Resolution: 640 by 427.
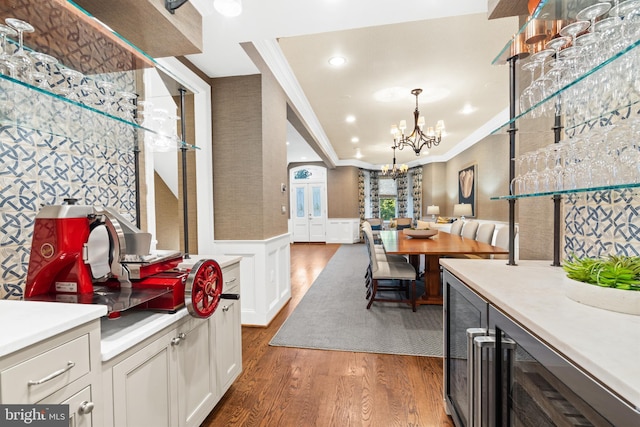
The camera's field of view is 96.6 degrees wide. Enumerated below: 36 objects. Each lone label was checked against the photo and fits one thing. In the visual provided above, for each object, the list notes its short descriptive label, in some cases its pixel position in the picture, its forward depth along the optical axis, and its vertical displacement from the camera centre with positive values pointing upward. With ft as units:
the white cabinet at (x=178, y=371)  3.14 -2.25
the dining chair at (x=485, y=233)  12.80 -1.27
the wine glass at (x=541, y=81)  4.09 +1.81
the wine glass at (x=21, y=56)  3.05 +1.69
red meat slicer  3.29 -0.76
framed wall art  21.89 +1.67
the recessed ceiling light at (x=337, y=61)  10.23 +5.36
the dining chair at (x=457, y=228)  17.31 -1.34
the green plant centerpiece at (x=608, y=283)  2.59 -0.78
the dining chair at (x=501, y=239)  11.44 -1.40
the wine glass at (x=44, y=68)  3.42 +1.83
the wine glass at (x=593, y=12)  3.22 +2.23
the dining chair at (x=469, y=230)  14.51 -1.28
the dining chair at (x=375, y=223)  27.72 -1.58
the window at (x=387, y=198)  34.14 +1.05
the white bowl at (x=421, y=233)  13.16 -1.27
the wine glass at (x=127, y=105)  4.49 +1.70
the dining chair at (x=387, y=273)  10.28 -2.43
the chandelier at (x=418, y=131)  13.88 +3.95
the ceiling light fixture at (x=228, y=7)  4.64 +3.34
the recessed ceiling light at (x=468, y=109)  15.38 +5.38
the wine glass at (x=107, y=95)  4.25 +1.75
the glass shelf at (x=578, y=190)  2.81 +0.17
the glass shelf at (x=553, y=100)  2.72 +1.37
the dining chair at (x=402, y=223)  26.09 -1.52
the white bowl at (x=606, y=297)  2.55 -0.88
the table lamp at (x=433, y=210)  27.61 -0.37
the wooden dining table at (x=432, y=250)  9.53 -1.53
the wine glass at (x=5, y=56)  2.92 +1.61
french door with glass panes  32.32 -0.41
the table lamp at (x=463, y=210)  21.45 -0.32
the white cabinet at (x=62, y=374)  2.14 -1.37
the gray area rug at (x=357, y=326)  8.05 -3.88
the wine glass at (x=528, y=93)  4.37 +1.76
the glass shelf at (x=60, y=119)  3.20 +1.27
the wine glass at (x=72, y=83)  3.81 +1.78
